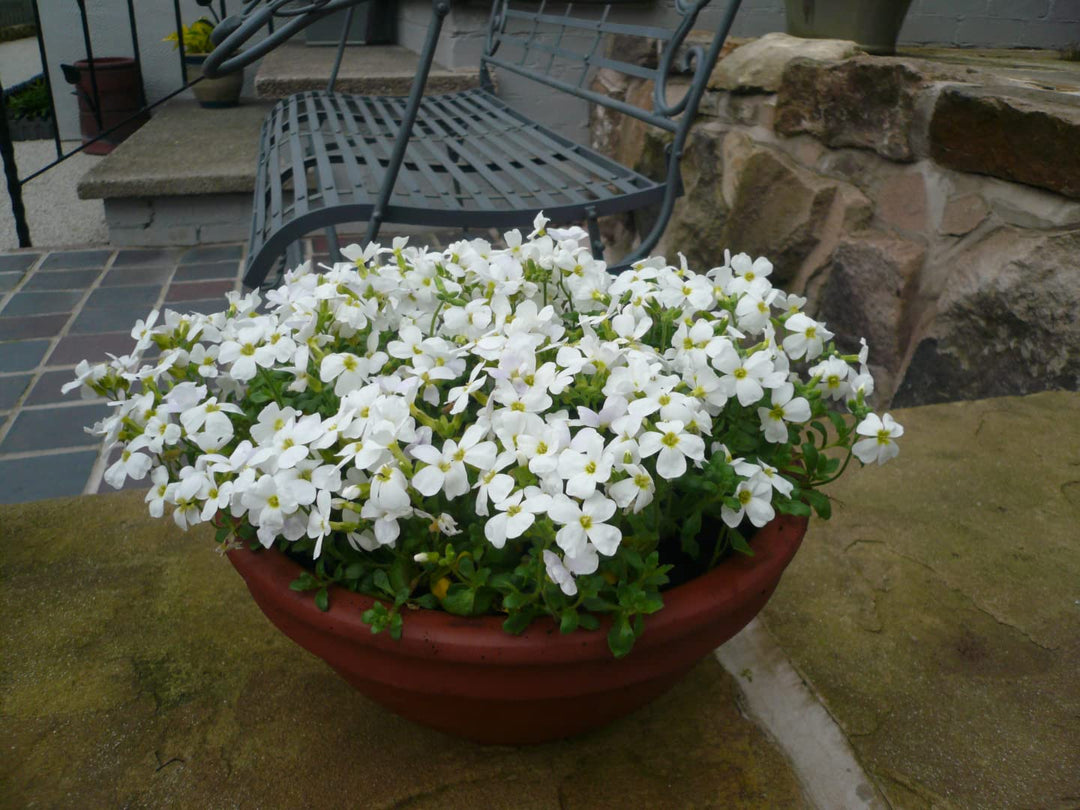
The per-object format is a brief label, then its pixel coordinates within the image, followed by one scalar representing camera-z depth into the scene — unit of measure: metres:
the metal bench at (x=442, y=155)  1.46
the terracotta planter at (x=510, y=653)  0.72
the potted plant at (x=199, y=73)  3.94
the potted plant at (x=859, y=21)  2.27
